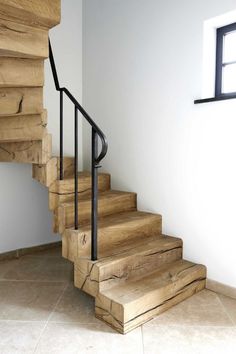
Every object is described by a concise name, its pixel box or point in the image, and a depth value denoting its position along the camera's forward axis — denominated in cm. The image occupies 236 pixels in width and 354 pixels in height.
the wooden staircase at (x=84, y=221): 166
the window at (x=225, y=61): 217
